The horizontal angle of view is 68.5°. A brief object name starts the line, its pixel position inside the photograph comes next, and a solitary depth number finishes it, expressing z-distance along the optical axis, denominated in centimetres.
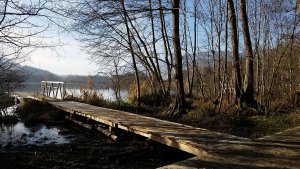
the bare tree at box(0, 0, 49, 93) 360
